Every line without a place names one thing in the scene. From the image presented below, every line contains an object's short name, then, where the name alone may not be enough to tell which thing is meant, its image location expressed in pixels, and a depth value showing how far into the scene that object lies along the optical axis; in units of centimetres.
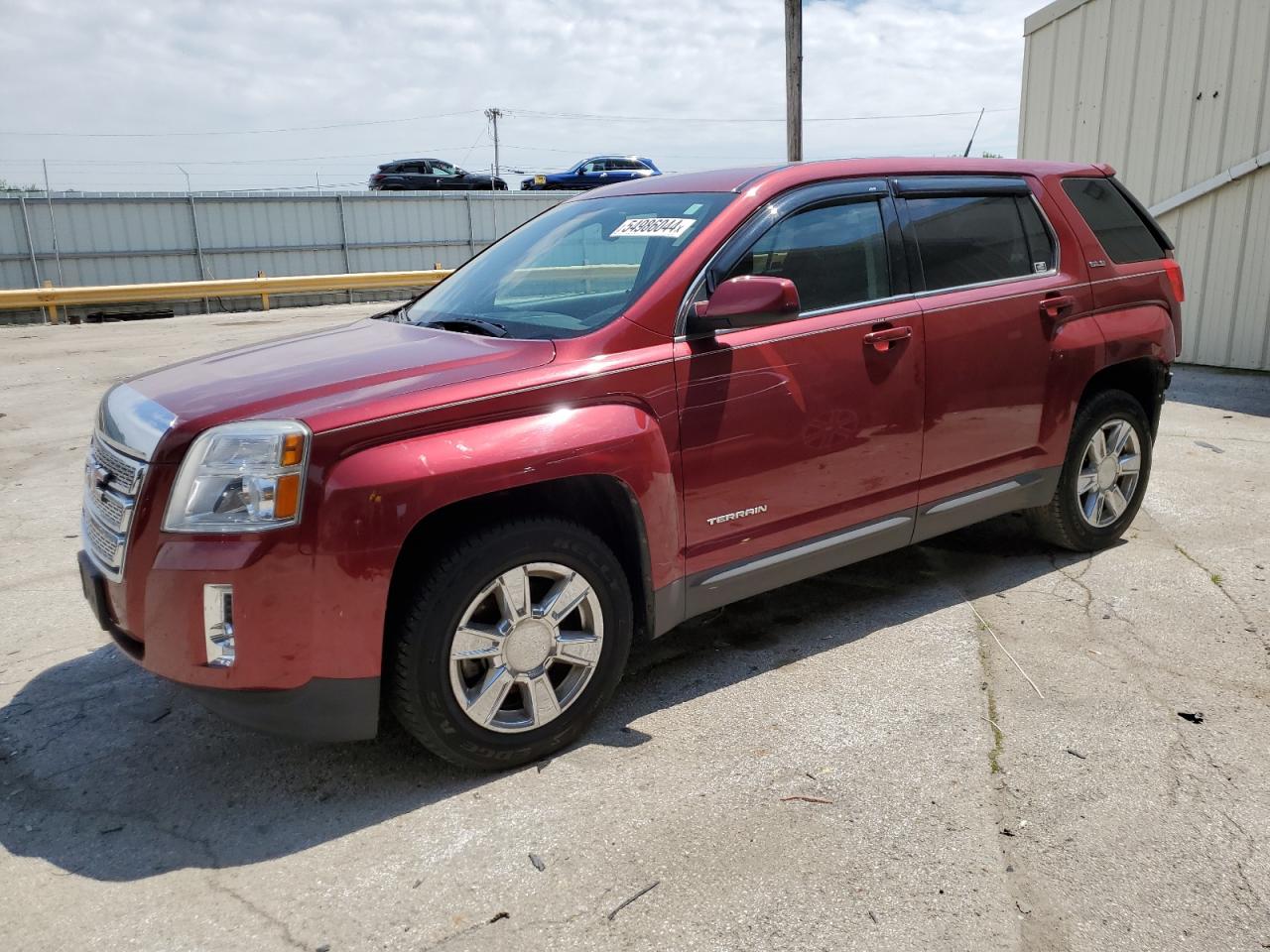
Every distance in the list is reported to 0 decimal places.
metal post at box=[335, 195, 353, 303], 2798
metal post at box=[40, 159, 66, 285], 2367
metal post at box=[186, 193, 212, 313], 2584
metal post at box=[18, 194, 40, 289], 2334
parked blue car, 3450
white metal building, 1013
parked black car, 3400
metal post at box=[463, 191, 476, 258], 2981
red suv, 261
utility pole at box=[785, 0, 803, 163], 1622
